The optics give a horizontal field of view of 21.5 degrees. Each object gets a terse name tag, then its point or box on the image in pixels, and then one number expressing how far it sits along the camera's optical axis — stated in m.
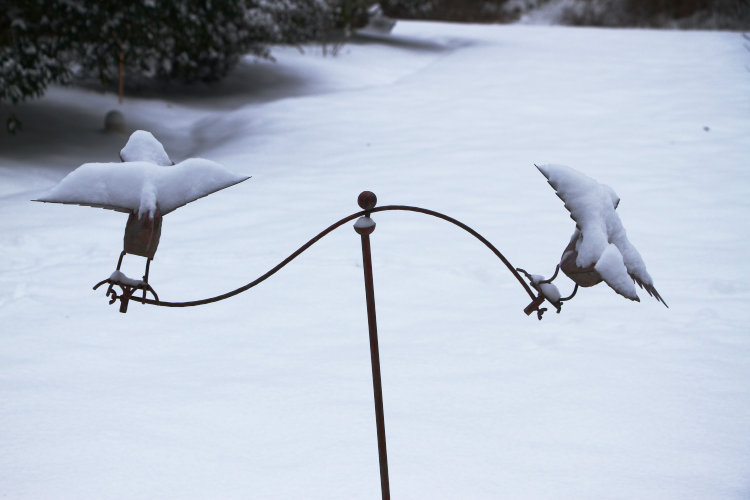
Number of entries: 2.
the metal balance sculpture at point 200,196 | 2.93
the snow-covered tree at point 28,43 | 9.91
